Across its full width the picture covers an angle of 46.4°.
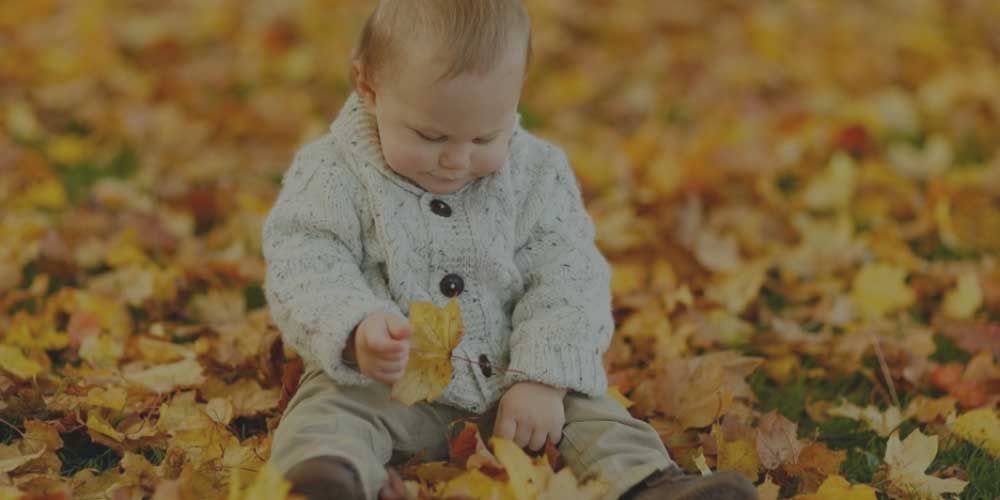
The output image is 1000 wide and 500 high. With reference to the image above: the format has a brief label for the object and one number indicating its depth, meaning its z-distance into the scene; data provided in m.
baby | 1.95
